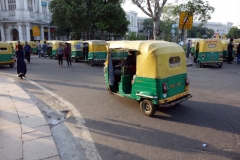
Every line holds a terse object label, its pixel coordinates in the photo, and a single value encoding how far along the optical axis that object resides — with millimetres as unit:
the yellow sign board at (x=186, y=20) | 17489
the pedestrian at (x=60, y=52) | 14938
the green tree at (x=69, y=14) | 25984
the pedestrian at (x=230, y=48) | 17069
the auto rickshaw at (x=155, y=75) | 5336
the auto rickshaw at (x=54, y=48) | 21386
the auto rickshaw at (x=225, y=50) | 17938
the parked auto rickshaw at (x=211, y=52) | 14109
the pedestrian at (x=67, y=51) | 15251
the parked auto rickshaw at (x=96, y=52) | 15695
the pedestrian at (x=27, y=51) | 16938
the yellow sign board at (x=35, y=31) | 34019
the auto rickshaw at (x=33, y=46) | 28894
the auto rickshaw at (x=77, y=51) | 18375
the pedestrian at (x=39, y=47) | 24455
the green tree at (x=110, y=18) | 26297
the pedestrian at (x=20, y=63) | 10533
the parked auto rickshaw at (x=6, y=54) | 14399
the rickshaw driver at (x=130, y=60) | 6473
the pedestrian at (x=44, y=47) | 23653
